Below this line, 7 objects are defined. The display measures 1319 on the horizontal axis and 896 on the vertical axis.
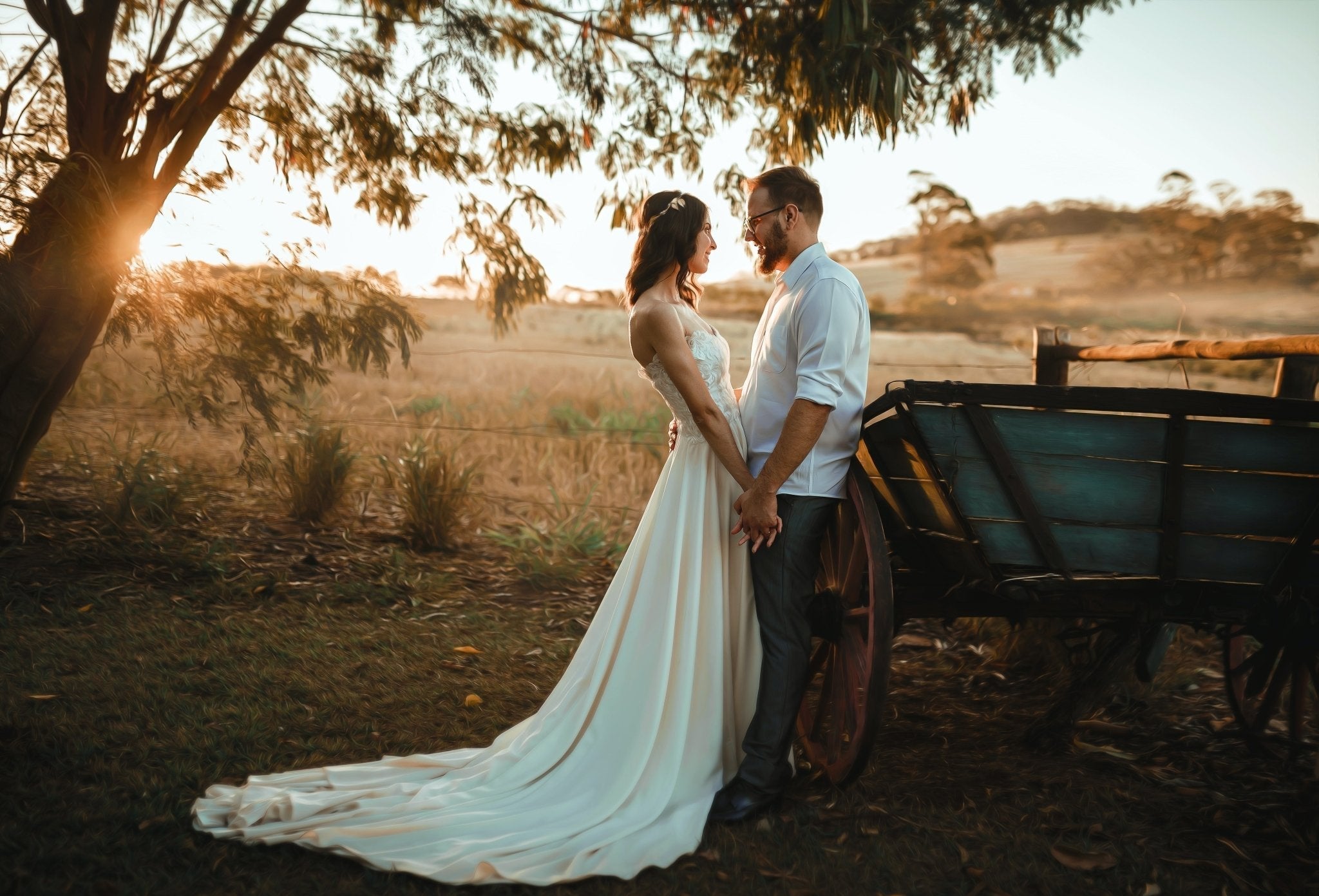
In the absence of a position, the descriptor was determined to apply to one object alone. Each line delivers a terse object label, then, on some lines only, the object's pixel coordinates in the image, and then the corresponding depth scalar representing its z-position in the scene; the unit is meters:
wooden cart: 2.50
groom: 2.79
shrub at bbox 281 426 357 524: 6.42
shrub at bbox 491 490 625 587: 6.04
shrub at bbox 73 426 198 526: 5.86
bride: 2.71
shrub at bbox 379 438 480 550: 6.29
